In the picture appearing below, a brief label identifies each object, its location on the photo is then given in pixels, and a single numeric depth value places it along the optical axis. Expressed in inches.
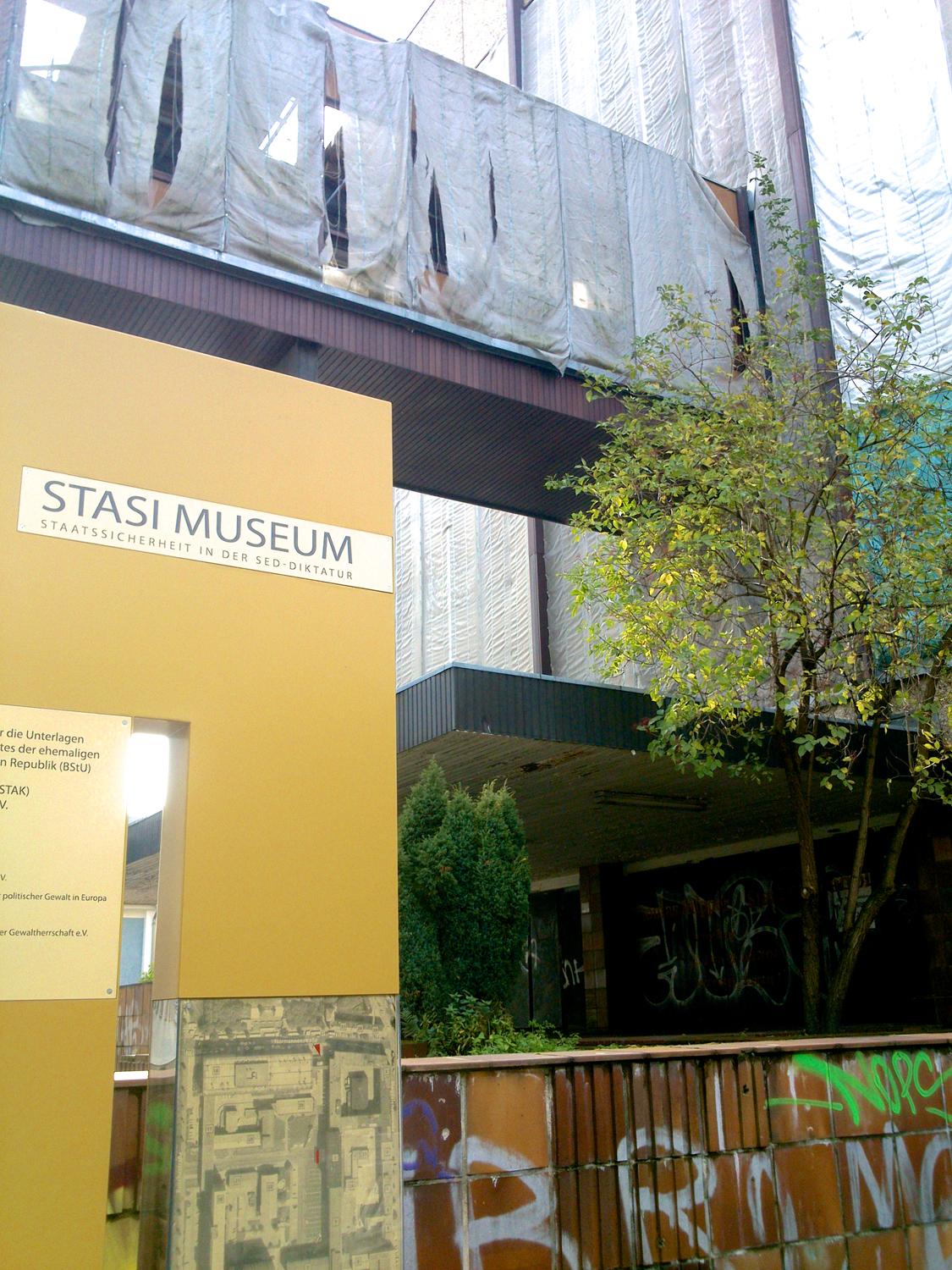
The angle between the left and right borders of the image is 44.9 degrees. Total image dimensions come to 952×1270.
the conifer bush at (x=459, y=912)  359.6
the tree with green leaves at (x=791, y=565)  422.3
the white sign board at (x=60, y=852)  171.8
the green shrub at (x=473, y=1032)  336.8
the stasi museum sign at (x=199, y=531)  189.0
